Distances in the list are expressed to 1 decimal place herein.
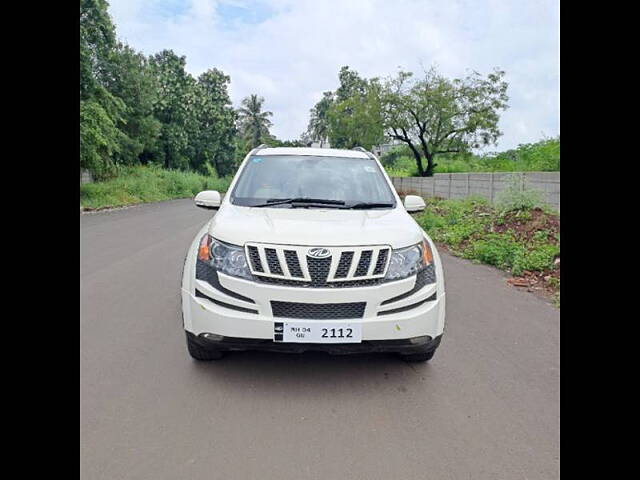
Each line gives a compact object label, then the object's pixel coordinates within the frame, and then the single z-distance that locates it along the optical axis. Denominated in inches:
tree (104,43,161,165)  1048.8
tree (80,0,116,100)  737.6
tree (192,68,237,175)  1631.4
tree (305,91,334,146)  2230.4
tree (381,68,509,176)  961.5
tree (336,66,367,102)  2003.0
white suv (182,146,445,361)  112.0
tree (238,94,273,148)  2369.6
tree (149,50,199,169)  1362.0
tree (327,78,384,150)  1032.2
